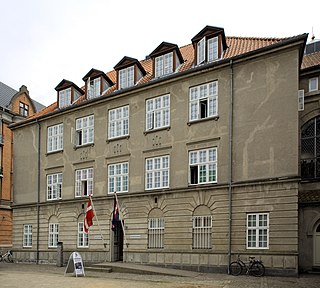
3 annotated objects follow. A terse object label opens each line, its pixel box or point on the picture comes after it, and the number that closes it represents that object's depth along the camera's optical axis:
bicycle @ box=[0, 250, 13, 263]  37.76
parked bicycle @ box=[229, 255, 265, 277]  22.55
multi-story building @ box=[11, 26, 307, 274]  23.31
